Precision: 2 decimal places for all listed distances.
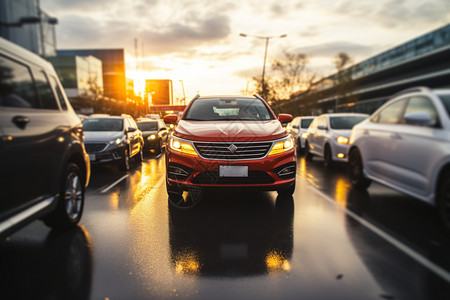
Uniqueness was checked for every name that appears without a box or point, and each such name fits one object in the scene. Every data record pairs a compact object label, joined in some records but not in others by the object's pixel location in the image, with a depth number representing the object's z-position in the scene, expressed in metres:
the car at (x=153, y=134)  15.63
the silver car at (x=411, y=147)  4.19
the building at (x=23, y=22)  36.97
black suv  3.07
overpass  31.97
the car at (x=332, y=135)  9.60
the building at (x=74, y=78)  56.22
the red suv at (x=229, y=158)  4.96
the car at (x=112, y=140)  9.43
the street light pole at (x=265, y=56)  33.97
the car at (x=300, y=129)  15.02
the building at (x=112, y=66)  103.31
